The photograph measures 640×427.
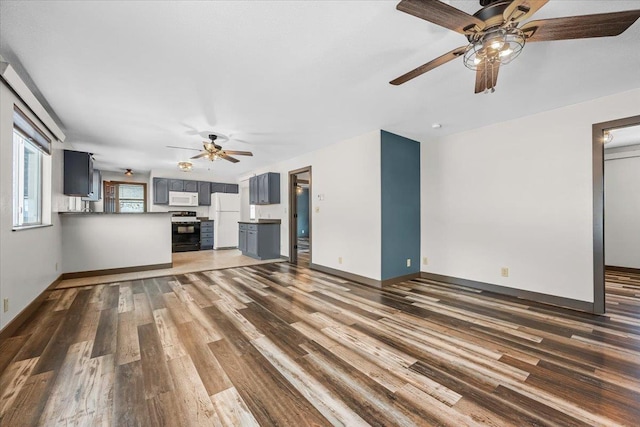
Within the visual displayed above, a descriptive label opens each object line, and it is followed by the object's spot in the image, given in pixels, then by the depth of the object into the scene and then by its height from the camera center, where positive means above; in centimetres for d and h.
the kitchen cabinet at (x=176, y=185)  761 +85
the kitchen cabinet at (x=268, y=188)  614 +60
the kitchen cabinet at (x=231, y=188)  856 +84
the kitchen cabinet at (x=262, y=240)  608 -64
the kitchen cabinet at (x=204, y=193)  812 +64
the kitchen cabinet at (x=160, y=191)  748 +65
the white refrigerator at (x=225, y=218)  785 -14
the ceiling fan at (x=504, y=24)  132 +103
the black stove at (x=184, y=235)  731 -60
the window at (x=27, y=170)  269 +52
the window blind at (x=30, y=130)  255 +92
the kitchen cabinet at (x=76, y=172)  417 +66
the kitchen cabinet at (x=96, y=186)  647 +70
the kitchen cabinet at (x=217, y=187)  834 +85
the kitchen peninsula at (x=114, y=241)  429 -50
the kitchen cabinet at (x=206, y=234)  780 -62
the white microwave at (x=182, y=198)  763 +45
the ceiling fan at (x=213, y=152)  422 +105
